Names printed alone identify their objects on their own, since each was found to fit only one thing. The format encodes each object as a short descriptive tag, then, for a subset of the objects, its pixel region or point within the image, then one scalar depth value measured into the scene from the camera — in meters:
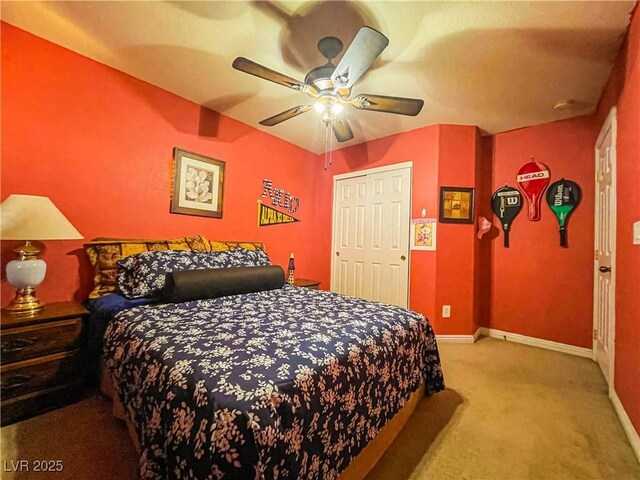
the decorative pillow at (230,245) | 2.66
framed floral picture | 2.57
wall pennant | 3.32
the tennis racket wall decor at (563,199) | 2.73
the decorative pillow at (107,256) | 1.99
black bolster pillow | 1.75
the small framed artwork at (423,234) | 3.07
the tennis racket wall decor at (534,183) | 2.92
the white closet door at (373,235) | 3.27
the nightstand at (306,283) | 3.20
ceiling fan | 1.44
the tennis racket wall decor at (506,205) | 3.07
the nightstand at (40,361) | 1.46
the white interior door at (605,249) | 1.92
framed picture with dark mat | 3.04
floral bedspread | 0.76
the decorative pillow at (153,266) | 1.85
